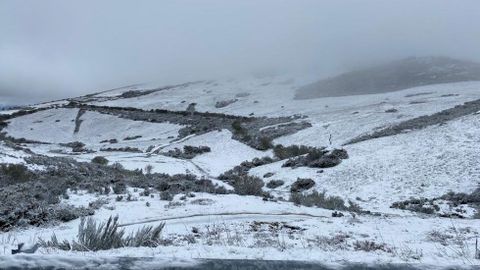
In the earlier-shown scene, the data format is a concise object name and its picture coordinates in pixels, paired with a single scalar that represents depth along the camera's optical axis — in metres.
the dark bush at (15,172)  15.62
